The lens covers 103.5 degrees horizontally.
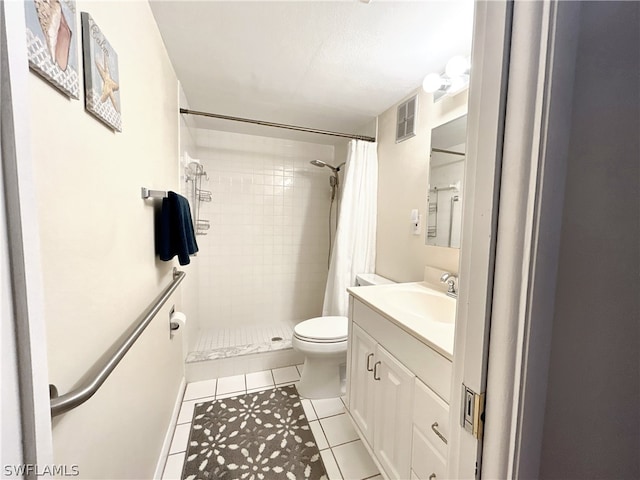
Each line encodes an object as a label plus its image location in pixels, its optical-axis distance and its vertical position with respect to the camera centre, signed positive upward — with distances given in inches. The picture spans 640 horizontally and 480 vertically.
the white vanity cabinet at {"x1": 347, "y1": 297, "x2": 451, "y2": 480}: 32.4 -27.2
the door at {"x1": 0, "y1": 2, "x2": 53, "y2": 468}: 9.9 -2.2
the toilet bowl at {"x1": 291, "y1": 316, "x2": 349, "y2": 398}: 64.7 -35.0
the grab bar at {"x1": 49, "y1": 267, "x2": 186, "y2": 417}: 20.2 -15.2
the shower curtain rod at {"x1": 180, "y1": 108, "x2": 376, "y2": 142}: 67.4 +28.0
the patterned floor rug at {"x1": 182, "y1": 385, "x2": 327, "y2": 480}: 48.4 -47.8
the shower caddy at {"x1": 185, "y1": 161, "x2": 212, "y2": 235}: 84.5 +9.2
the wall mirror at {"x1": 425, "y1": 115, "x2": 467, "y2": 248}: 55.0 +9.3
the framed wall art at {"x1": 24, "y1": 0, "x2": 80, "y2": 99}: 18.4 +14.0
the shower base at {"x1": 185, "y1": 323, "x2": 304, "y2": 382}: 75.1 -43.1
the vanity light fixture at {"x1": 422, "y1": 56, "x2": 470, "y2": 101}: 49.4 +30.2
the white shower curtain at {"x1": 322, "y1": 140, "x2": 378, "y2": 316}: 81.4 -0.4
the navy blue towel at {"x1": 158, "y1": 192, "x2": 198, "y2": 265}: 46.5 -2.1
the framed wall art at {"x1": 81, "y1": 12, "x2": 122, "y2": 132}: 25.3 +15.6
